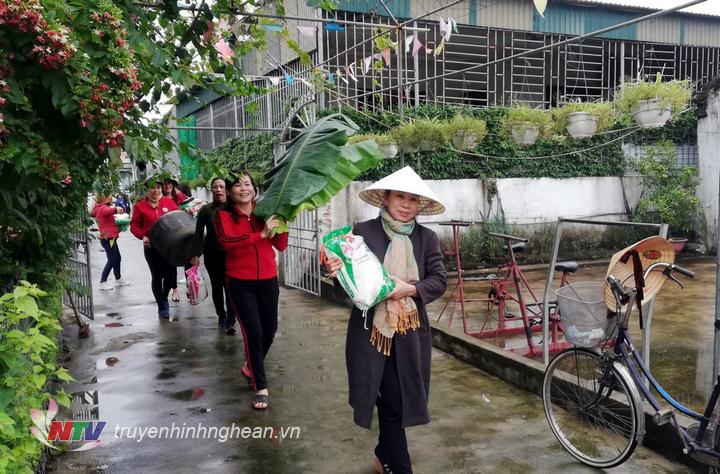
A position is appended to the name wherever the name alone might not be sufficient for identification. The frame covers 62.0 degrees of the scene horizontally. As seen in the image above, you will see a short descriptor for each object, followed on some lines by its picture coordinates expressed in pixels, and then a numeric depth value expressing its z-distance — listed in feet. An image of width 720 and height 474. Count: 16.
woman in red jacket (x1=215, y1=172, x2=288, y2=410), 15.25
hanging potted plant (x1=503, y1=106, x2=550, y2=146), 25.02
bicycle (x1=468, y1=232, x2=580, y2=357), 18.24
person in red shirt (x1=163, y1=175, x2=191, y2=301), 25.94
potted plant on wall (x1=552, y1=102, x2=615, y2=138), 22.93
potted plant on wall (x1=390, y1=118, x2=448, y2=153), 27.73
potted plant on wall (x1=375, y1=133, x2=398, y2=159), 28.90
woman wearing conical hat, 10.52
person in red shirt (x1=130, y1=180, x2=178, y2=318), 23.62
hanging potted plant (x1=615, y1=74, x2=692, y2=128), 20.79
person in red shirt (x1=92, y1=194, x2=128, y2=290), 29.07
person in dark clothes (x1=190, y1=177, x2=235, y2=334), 20.10
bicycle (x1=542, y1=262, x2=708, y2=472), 10.53
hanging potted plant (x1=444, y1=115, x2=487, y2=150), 27.37
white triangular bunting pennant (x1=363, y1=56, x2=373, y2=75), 24.37
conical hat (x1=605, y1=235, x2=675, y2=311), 11.32
